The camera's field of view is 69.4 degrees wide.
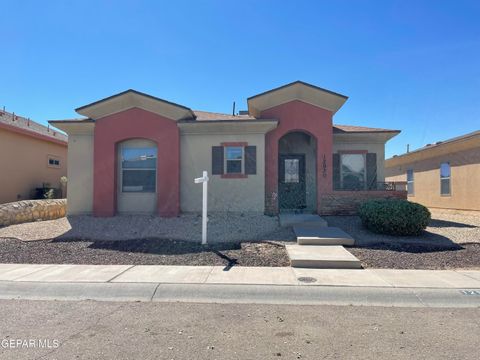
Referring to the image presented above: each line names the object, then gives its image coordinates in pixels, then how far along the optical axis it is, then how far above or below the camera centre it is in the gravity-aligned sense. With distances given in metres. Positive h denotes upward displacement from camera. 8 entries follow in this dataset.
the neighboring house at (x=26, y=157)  15.70 +1.44
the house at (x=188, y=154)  12.92 +1.23
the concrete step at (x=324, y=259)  7.30 -1.53
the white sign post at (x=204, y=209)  9.25 -0.60
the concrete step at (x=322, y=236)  9.09 -1.33
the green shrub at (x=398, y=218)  9.81 -0.86
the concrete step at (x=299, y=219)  11.20 -1.08
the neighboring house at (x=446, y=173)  15.61 +0.78
